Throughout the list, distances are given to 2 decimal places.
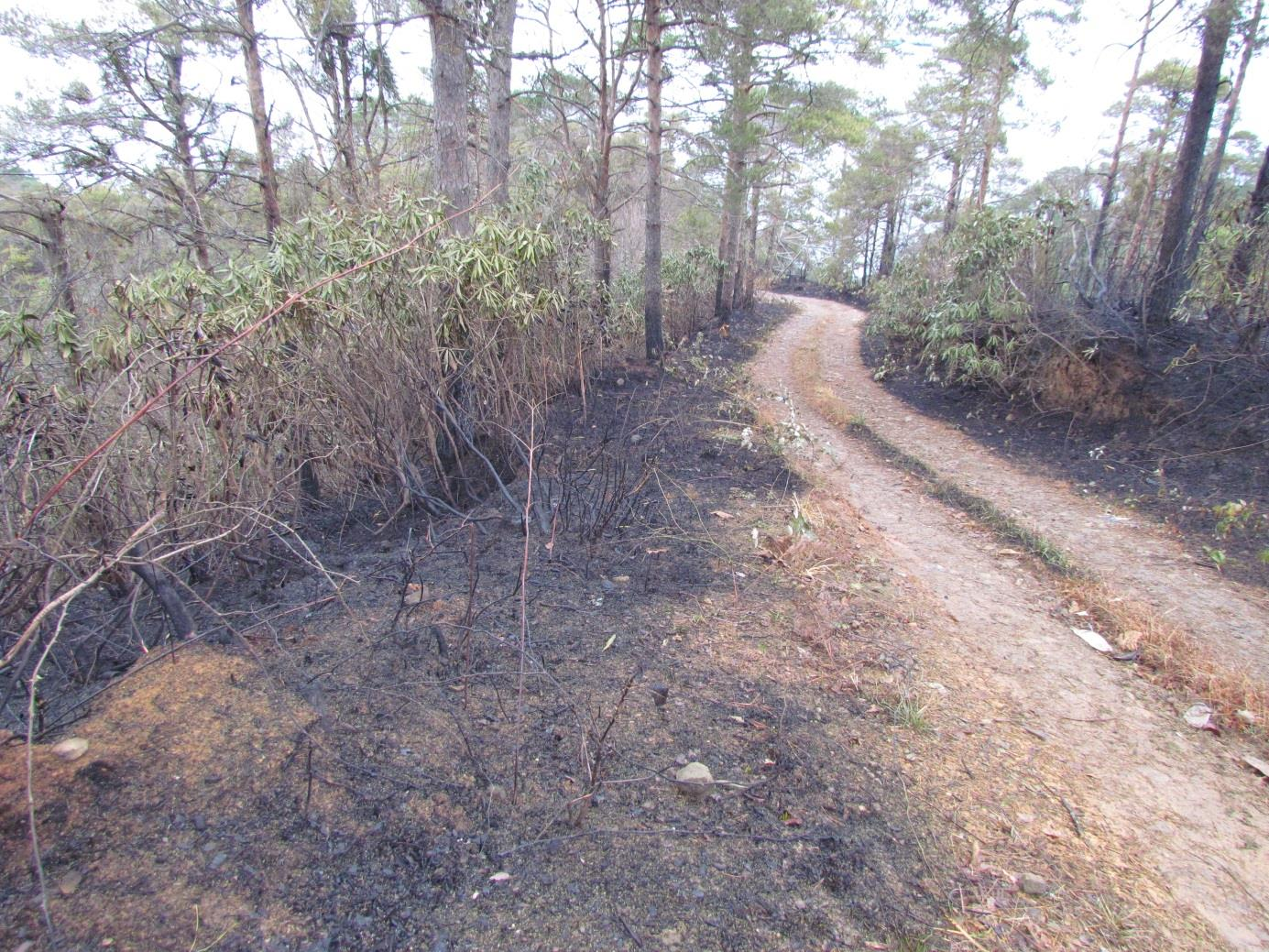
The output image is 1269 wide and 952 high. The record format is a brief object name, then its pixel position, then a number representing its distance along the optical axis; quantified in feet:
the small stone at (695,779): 6.88
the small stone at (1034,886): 6.08
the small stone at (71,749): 6.43
